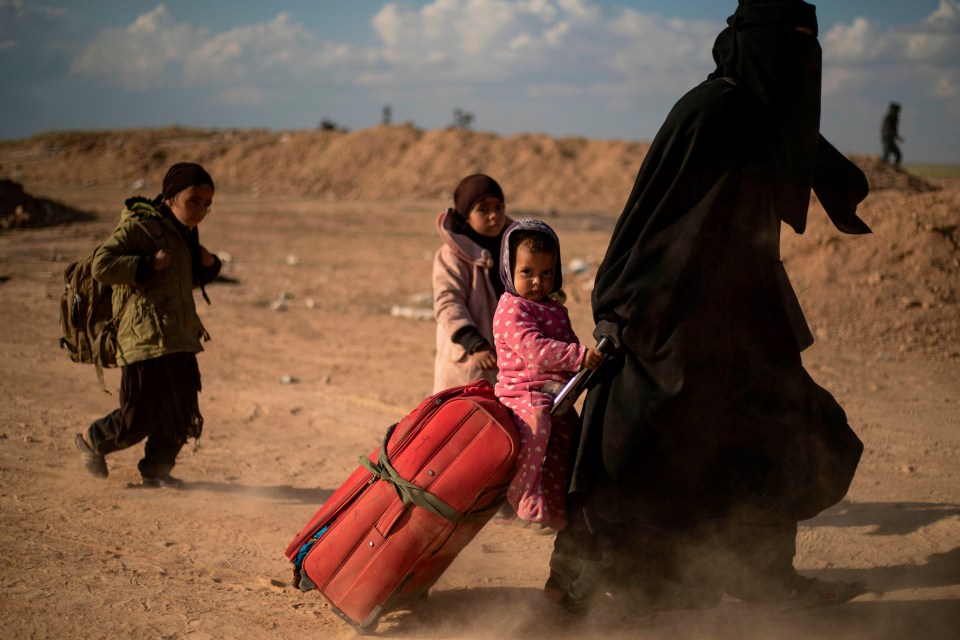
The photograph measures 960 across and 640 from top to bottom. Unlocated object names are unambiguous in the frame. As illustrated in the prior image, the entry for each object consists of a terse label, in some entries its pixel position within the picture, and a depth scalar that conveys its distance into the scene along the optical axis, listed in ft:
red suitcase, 9.71
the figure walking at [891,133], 74.90
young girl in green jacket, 14.32
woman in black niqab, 9.26
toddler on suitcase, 9.77
